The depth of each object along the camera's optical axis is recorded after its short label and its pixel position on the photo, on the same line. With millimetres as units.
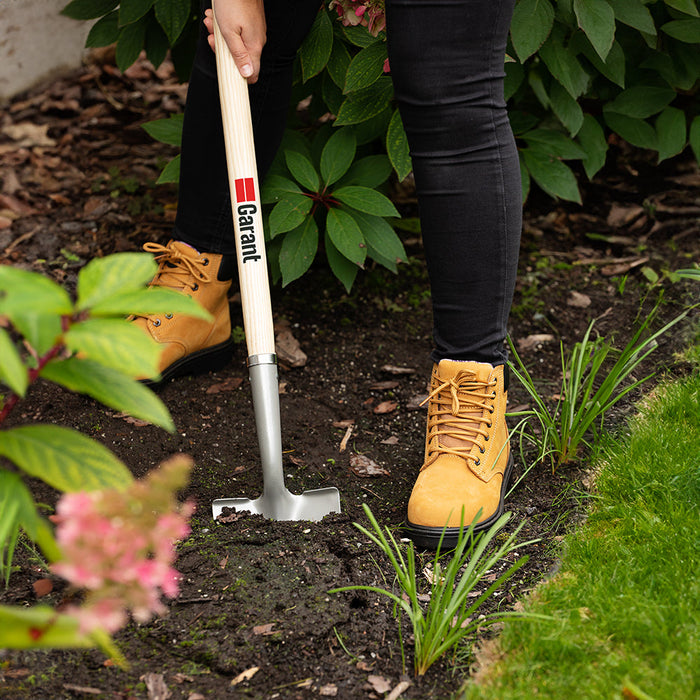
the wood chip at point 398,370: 3570
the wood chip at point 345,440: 3357
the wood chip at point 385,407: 3471
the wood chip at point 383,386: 3538
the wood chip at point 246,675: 2856
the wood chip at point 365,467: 3292
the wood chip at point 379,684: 2848
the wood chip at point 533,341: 3661
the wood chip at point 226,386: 3499
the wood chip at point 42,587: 2979
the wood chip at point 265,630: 2913
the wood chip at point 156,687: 2811
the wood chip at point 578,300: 3786
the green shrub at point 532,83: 3427
